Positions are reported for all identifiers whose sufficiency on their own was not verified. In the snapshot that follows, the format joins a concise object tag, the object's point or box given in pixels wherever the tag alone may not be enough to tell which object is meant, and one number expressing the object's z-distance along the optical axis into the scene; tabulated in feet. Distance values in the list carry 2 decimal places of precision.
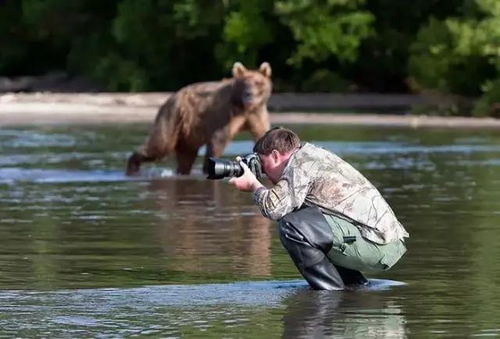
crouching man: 63.05
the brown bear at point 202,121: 137.08
